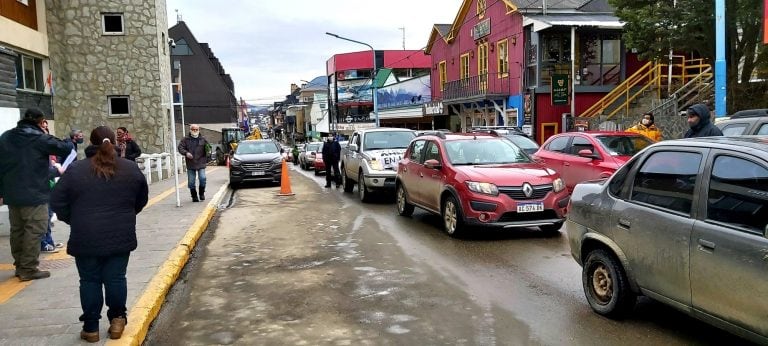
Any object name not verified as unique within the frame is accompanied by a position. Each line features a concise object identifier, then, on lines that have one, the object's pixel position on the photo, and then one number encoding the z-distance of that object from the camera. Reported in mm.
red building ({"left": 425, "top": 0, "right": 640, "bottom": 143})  24484
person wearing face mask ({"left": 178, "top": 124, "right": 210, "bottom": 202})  13266
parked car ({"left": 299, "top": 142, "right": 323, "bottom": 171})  28311
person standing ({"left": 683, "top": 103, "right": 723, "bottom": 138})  8172
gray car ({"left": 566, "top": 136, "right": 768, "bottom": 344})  3689
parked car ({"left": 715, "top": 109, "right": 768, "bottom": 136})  8352
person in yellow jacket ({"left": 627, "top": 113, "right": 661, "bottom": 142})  12289
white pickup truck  13438
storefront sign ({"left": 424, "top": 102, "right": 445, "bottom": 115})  35512
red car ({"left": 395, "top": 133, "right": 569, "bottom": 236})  8383
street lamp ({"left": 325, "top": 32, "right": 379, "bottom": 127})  35059
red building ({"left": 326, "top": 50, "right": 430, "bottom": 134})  69500
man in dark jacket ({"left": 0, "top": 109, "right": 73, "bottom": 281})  5965
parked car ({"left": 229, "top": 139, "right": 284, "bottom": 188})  18641
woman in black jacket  4379
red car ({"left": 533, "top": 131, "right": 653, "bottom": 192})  10906
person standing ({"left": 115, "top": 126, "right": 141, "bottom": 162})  11352
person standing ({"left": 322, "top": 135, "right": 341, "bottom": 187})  17594
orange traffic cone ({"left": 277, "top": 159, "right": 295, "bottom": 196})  16017
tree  15633
